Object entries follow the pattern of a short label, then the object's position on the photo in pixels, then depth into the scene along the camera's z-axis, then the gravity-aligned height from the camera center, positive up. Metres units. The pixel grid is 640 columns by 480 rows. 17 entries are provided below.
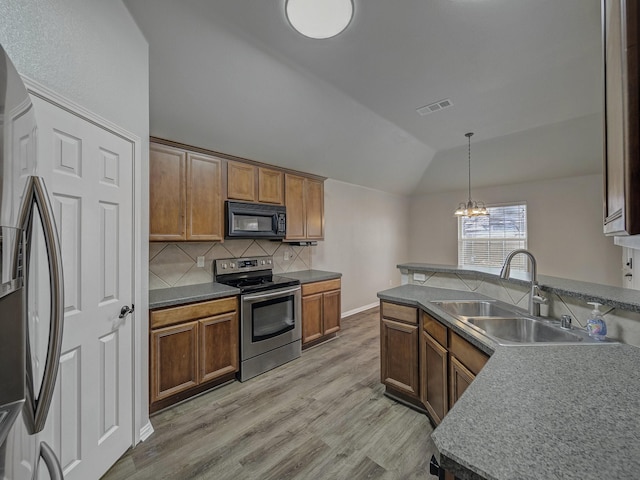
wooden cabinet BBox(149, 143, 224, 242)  2.49 +0.45
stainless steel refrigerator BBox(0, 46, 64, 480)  0.57 -0.13
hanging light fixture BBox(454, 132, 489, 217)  3.75 +0.41
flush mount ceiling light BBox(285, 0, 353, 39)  1.93 +1.68
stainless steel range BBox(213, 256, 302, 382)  2.77 -0.82
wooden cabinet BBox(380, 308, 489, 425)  1.62 -0.87
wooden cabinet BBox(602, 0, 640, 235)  0.47 +0.24
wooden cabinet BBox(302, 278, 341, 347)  3.47 -0.95
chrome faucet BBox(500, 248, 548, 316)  1.74 -0.33
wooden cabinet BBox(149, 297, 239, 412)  2.21 -0.96
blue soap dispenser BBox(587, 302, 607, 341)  1.32 -0.42
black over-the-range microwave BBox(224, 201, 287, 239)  3.00 +0.25
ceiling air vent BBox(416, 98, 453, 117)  3.25 +1.68
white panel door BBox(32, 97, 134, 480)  1.35 -0.26
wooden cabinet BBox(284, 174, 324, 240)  3.71 +0.48
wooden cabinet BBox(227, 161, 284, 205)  3.07 +0.70
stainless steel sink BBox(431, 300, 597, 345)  1.48 -0.53
